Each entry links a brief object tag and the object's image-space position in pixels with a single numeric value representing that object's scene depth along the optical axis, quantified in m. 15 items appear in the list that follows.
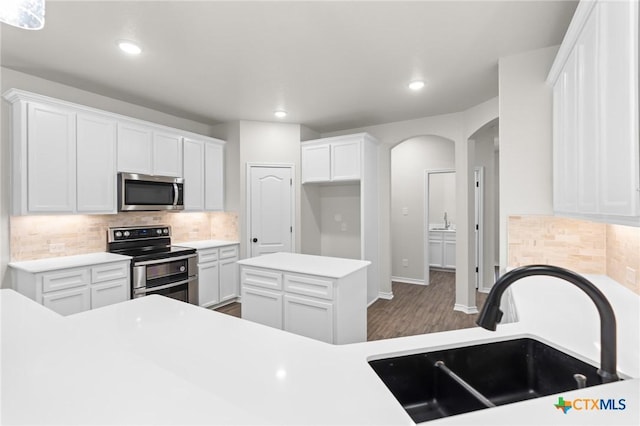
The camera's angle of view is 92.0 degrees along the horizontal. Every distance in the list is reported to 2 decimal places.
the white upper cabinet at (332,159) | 4.28
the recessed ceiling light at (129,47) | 2.36
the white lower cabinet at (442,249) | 6.68
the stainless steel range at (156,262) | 3.38
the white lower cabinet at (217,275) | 4.02
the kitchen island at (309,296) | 2.44
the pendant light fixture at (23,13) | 1.11
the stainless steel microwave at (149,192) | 3.43
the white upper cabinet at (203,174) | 4.16
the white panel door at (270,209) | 4.54
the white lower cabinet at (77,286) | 2.65
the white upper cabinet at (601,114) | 1.10
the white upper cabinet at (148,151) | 3.46
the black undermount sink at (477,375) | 1.09
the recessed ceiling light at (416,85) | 3.15
